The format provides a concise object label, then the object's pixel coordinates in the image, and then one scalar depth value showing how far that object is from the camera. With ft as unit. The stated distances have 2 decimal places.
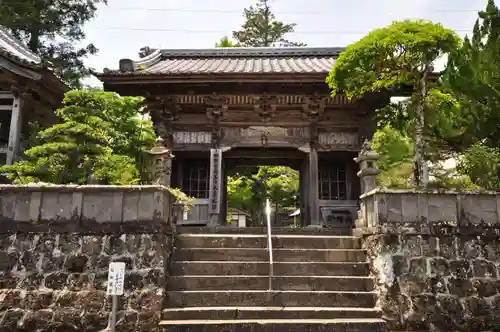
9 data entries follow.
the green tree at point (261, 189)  72.95
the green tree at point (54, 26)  64.08
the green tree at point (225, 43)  75.54
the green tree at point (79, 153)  23.12
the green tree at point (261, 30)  99.55
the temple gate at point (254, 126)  33.01
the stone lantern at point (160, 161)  27.04
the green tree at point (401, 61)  21.31
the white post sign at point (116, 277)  16.96
